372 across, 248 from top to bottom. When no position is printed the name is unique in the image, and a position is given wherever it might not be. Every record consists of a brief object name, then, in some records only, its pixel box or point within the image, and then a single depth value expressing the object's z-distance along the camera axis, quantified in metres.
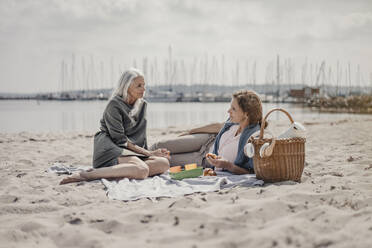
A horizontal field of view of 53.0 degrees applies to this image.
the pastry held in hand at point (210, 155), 4.92
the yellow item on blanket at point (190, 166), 5.26
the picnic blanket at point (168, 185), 4.14
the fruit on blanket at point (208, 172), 5.05
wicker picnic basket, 4.37
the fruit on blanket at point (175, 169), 5.42
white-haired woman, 5.20
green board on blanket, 5.04
